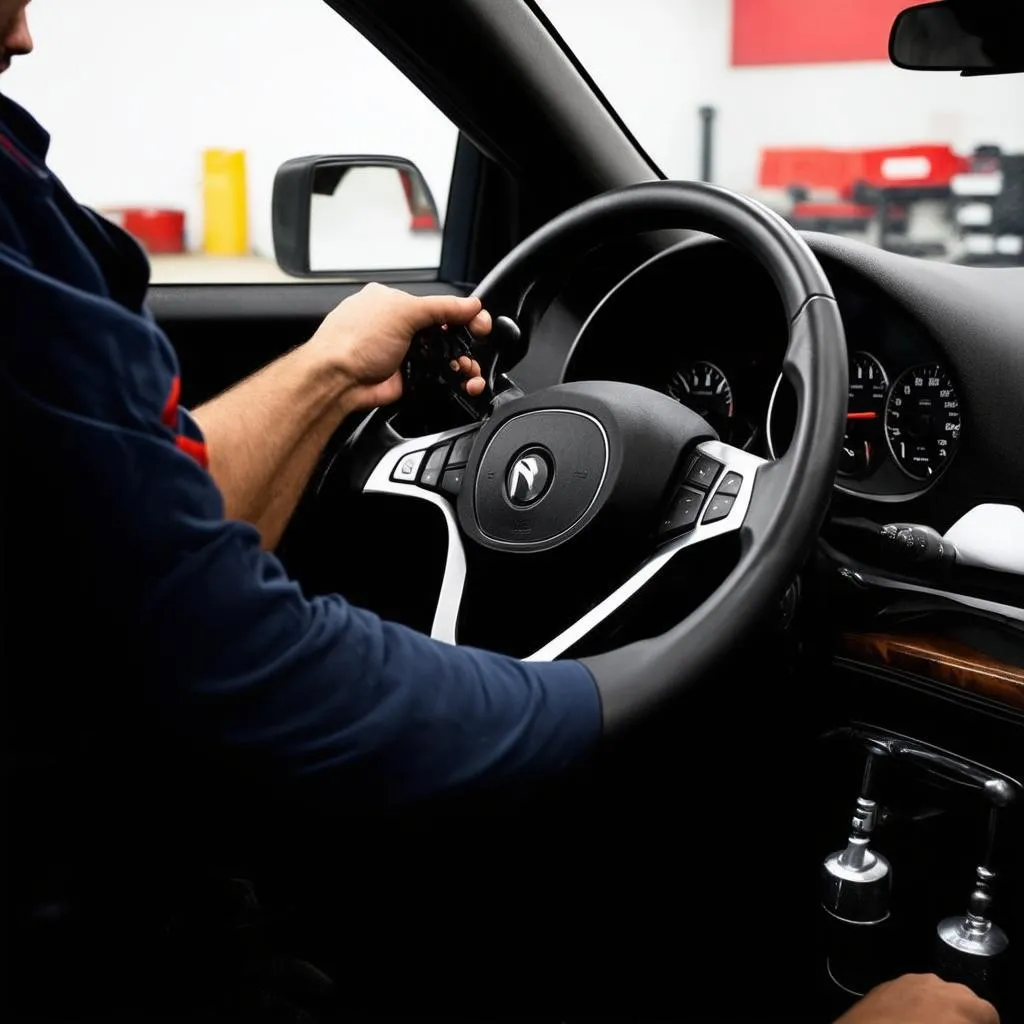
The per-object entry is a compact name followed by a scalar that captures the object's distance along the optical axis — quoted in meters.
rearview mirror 1.46
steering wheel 1.00
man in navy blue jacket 0.69
